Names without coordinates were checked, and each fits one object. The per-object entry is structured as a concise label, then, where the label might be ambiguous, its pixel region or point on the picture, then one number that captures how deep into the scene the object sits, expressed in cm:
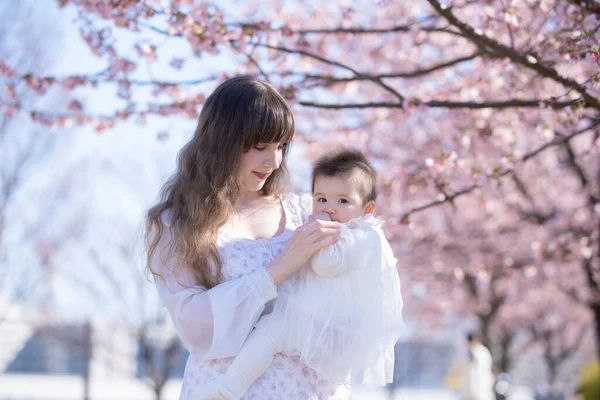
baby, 212
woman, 216
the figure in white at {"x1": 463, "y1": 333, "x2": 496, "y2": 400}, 1072
